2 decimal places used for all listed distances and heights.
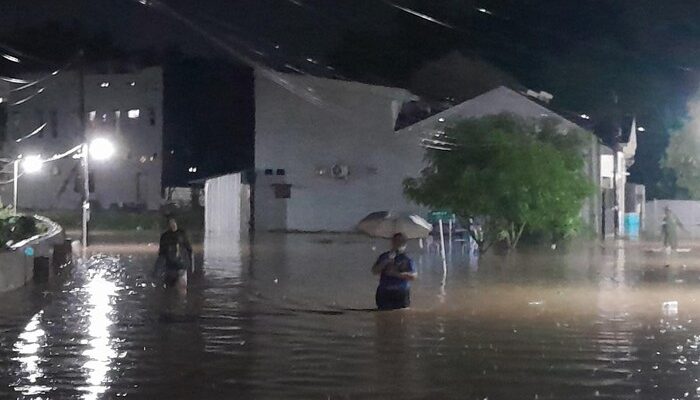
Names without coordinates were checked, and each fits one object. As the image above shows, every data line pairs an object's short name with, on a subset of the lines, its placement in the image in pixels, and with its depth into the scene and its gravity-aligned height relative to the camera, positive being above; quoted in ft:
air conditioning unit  175.73 +5.72
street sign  130.11 -0.55
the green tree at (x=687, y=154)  206.59 +10.35
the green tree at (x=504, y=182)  119.75 +2.98
